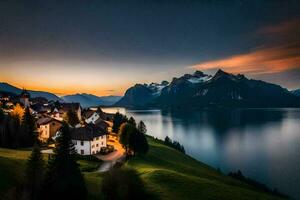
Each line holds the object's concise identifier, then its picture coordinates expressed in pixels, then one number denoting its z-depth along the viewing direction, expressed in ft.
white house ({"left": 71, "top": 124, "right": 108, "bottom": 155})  175.23
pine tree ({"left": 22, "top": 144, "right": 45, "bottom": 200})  80.51
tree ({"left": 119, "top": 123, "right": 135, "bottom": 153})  173.09
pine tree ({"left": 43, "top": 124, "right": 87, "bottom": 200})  75.97
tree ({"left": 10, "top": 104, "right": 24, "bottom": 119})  204.41
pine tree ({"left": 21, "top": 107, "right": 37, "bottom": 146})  179.86
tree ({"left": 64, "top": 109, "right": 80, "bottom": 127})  248.73
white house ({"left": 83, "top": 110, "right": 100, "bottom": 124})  302.50
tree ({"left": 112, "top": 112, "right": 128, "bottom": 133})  277.13
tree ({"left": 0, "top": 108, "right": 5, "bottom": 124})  173.73
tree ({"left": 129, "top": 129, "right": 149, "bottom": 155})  170.34
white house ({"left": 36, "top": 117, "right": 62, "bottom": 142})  219.23
